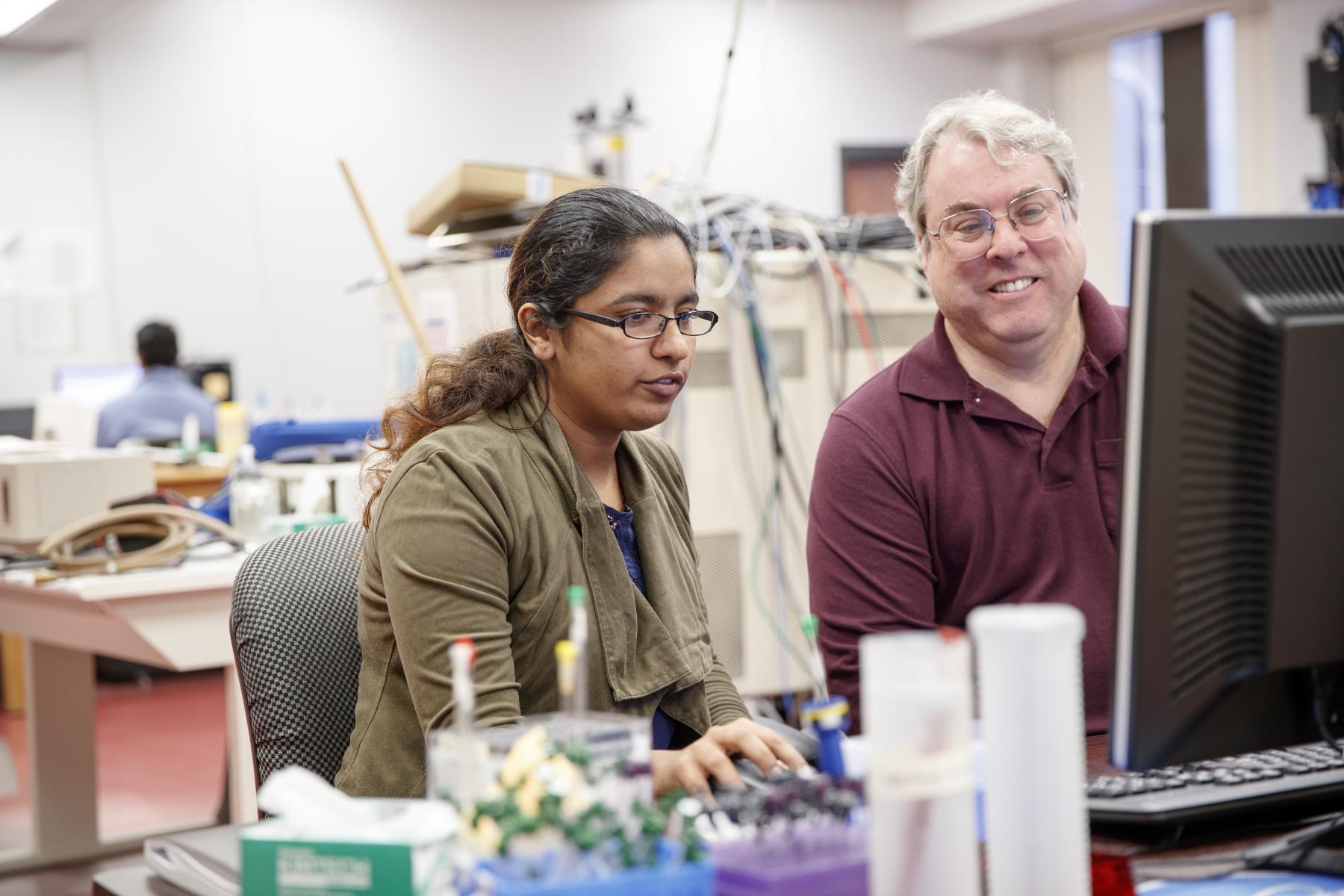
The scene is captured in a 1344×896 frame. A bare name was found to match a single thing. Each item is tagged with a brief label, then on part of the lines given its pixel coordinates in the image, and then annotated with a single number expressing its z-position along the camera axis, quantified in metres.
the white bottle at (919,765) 0.71
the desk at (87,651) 2.39
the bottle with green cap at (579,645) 0.78
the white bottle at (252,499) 2.88
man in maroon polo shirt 1.59
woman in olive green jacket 1.27
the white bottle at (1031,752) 0.73
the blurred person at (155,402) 5.20
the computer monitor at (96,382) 5.73
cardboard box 2.98
